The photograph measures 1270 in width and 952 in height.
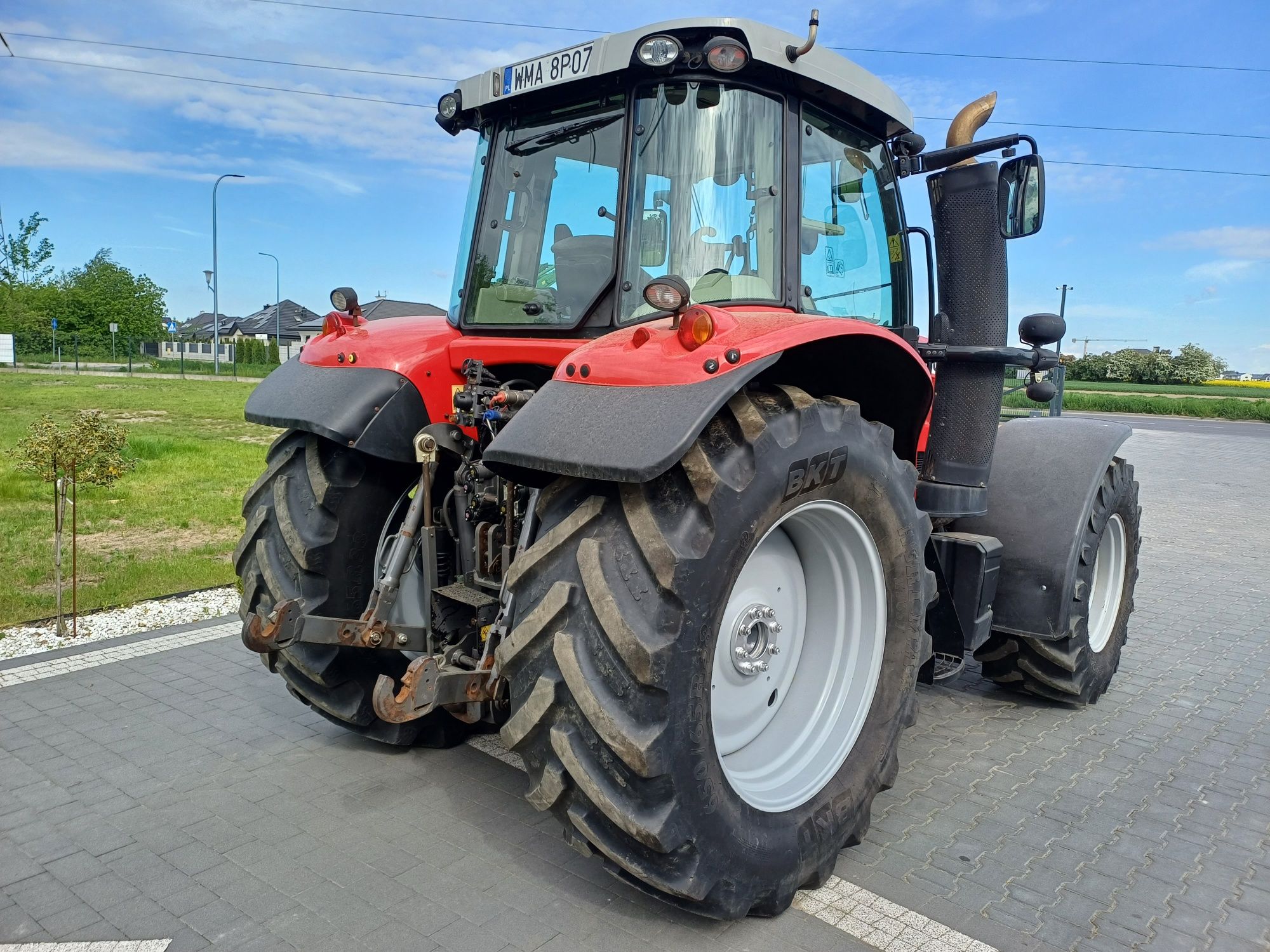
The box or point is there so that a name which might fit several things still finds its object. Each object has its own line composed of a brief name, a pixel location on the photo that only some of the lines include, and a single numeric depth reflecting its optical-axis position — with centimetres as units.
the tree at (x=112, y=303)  5438
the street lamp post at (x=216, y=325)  3800
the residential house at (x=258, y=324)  7931
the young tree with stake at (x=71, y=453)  570
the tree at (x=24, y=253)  5016
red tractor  244
